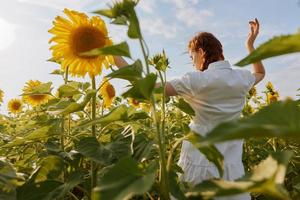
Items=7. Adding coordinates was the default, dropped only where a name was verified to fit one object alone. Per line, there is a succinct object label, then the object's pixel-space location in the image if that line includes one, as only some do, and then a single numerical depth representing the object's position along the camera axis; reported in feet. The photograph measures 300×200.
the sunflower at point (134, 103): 5.73
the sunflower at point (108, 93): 3.93
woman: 2.67
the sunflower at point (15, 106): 8.98
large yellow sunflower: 2.53
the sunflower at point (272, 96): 5.74
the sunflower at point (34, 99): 5.52
